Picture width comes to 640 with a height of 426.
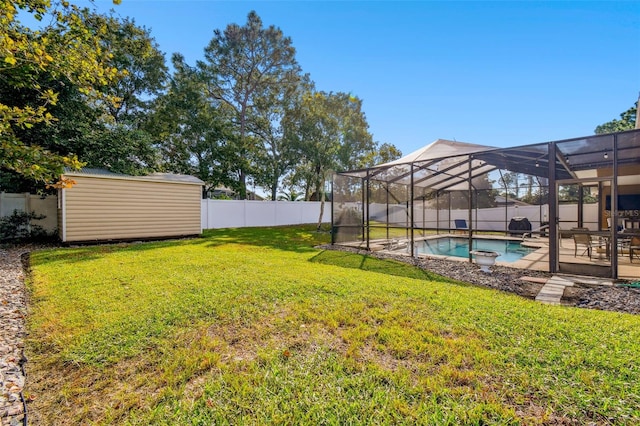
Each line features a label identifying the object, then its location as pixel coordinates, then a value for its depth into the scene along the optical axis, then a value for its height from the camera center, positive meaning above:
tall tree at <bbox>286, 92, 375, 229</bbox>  17.47 +5.18
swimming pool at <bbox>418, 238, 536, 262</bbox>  9.94 -1.57
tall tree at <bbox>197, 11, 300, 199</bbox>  18.80 +9.73
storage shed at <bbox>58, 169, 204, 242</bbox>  9.41 +0.18
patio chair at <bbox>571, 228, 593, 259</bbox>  6.85 -0.77
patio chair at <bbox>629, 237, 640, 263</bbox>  7.05 -1.04
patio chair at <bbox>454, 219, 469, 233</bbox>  14.16 -0.67
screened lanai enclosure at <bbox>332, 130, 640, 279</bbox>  6.19 +0.37
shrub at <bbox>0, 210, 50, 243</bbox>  9.81 -0.59
